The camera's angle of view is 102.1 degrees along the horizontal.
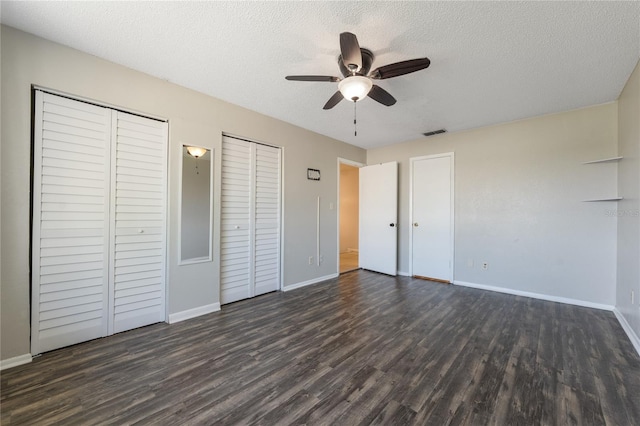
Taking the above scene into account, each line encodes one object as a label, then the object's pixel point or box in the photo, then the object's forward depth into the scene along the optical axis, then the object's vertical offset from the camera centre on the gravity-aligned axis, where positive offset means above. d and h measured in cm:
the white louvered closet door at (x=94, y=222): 210 -10
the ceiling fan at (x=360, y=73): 178 +108
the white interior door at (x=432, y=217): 432 -4
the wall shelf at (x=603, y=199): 286 +20
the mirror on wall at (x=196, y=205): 283 +8
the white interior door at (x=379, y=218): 480 -7
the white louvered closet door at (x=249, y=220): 328 -10
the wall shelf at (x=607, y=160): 284 +65
